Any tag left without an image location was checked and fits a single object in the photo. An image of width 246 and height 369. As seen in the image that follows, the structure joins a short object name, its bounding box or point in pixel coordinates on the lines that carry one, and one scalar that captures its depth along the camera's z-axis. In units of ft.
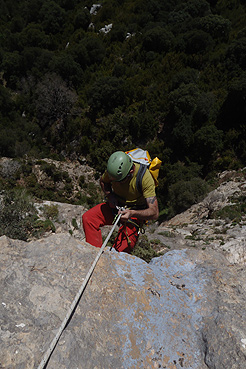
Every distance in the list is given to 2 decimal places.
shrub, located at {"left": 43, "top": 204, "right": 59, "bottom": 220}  26.04
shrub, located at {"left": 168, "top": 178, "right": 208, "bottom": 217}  49.14
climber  12.19
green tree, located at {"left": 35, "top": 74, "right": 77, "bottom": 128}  85.10
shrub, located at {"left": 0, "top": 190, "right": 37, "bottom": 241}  19.03
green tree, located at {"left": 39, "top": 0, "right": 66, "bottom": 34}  114.93
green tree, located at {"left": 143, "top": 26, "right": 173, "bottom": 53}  90.74
